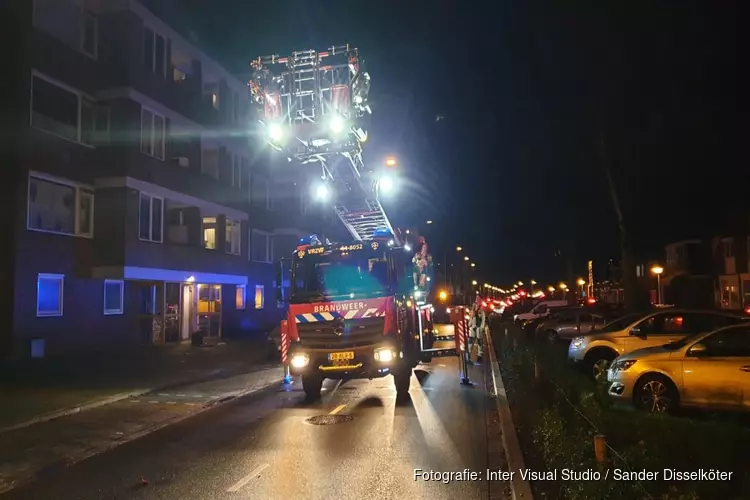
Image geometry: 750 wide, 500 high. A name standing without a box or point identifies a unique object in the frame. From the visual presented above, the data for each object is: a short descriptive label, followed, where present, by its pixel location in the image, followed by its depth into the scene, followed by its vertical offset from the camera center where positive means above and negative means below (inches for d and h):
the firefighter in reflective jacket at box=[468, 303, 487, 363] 702.5 -32.0
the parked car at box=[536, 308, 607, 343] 879.1 -38.4
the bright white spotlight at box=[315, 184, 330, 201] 576.4 +97.7
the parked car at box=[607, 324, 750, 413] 373.1 -47.6
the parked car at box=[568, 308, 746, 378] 544.7 -31.0
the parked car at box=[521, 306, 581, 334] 978.3 -32.8
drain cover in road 415.2 -77.2
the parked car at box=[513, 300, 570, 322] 1144.2 -24.0
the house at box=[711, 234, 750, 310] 1577.3 +60.1
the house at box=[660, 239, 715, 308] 1892.2 +53.1
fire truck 478.9 +26.5
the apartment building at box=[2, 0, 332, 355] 772.6 +166.3
